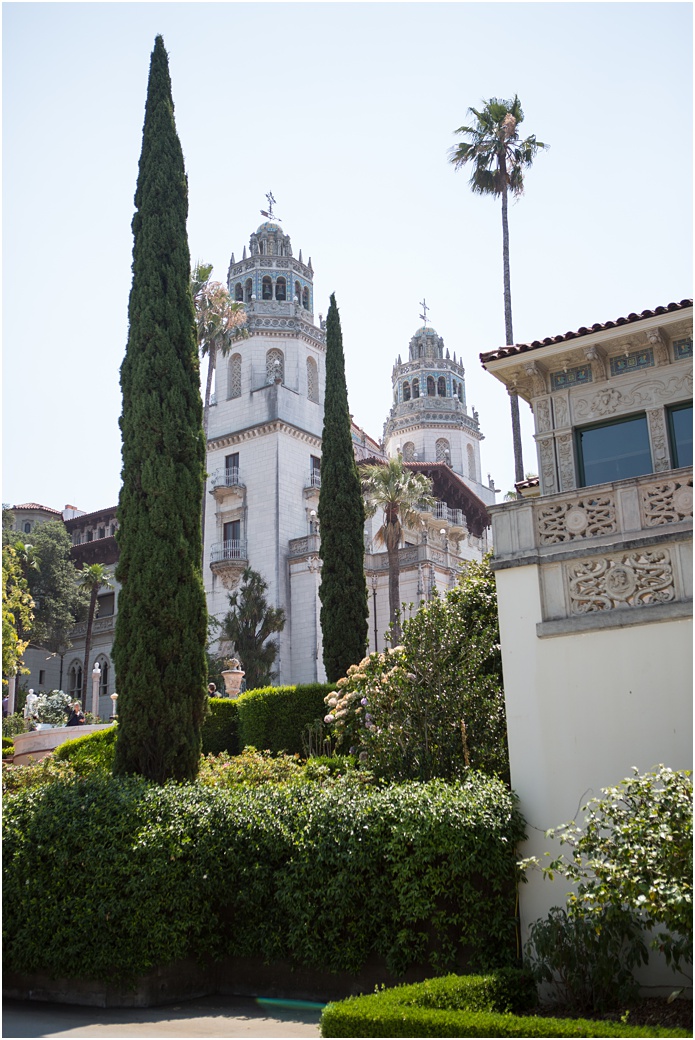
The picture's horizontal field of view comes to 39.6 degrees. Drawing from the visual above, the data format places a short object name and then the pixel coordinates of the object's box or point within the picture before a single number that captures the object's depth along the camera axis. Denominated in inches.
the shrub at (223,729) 977.5
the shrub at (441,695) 525.7
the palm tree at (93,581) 1968.5
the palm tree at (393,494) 1556.3
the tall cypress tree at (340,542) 1008.9
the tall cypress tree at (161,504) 538.9
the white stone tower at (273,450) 1820.9
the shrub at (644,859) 328.8
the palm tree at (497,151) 1396.4
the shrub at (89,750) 830.5
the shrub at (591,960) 368.2
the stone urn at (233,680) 1248.2
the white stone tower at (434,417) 2785.4
